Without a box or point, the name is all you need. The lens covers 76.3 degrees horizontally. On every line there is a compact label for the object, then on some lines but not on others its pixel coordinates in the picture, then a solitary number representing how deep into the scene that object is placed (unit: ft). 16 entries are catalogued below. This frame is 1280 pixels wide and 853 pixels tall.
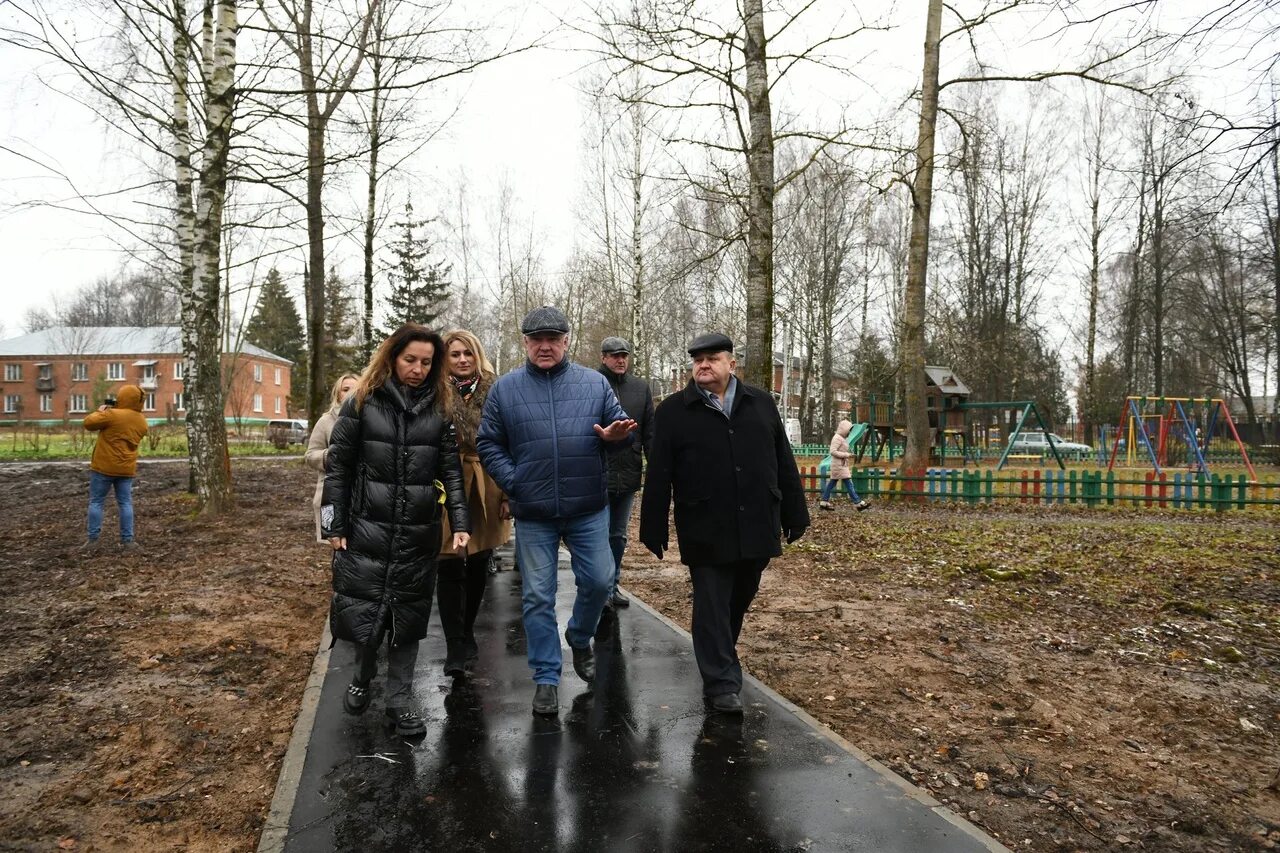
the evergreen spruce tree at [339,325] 158.51
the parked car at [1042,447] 106.83
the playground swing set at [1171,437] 65.72
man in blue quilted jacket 13.67
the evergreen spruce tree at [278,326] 221.25
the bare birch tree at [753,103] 34.88
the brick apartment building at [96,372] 206.80
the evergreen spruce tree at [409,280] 124.77
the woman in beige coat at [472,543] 15.24
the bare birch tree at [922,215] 42.37
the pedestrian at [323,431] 17.49
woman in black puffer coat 12.64
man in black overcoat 13.47
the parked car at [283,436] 111.34
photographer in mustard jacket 29.50
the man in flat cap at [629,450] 19.26
